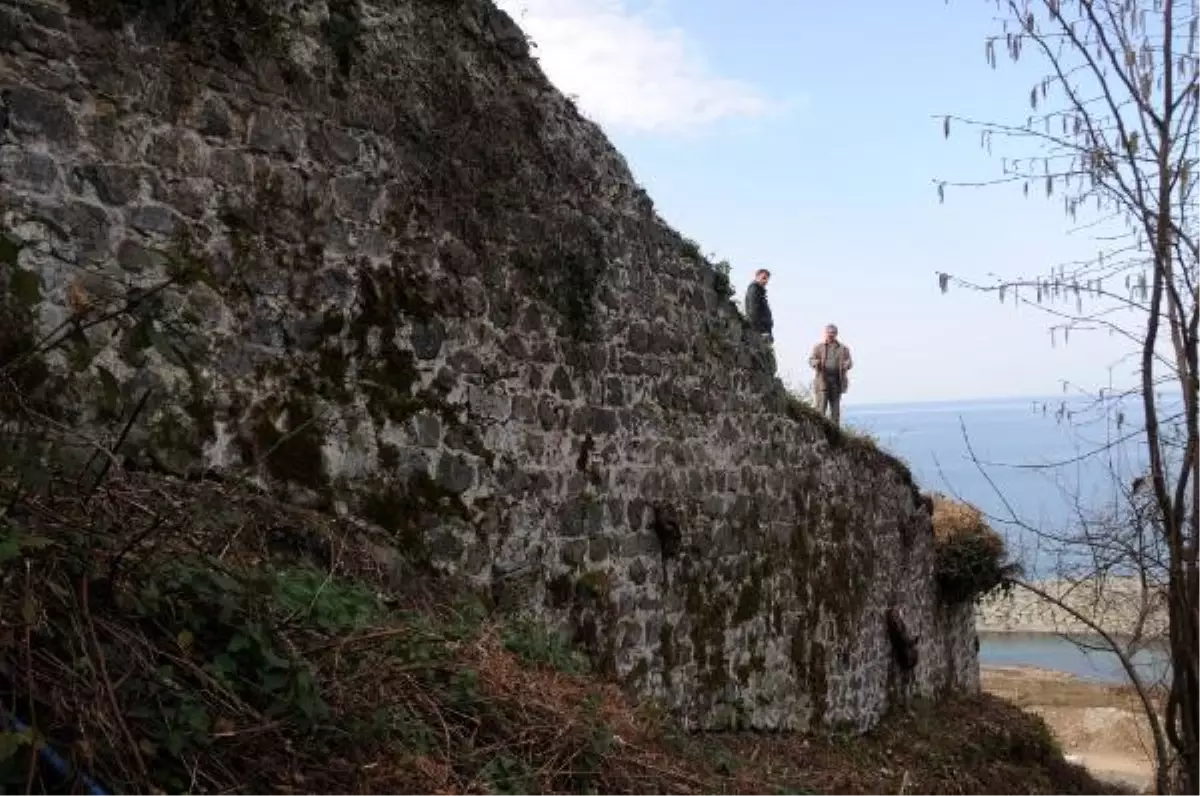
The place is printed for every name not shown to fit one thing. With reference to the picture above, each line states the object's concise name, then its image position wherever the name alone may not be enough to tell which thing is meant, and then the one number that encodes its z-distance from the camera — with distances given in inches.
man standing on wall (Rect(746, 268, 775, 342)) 518.0
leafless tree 281.7
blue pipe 100.1
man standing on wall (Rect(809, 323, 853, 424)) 599.8
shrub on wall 591.8
